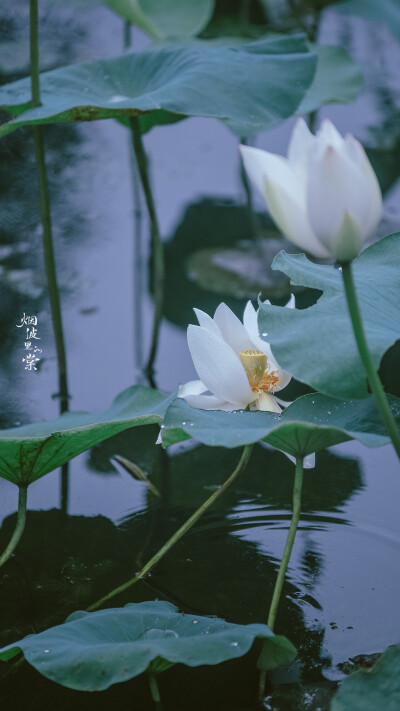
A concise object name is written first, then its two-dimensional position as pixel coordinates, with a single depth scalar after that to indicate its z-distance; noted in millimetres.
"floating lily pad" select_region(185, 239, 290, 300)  4221
